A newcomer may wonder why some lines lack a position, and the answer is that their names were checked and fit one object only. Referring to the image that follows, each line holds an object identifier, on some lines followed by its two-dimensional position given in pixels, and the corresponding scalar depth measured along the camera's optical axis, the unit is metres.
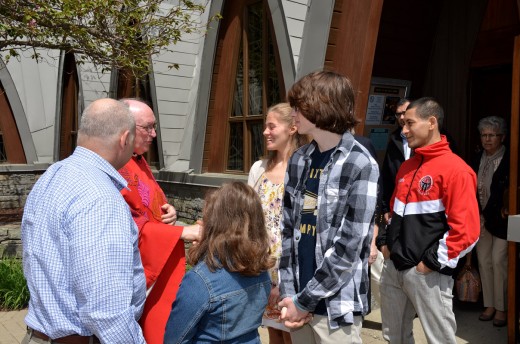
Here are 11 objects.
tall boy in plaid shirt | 2.15
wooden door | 3.78
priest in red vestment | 2.48
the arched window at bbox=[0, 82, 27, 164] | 12.88
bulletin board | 5.89
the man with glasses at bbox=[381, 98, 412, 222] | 4.59
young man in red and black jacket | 2.99
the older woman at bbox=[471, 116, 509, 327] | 4.52
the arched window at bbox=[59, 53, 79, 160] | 13.45
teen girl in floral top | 3.15
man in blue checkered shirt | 1.75
